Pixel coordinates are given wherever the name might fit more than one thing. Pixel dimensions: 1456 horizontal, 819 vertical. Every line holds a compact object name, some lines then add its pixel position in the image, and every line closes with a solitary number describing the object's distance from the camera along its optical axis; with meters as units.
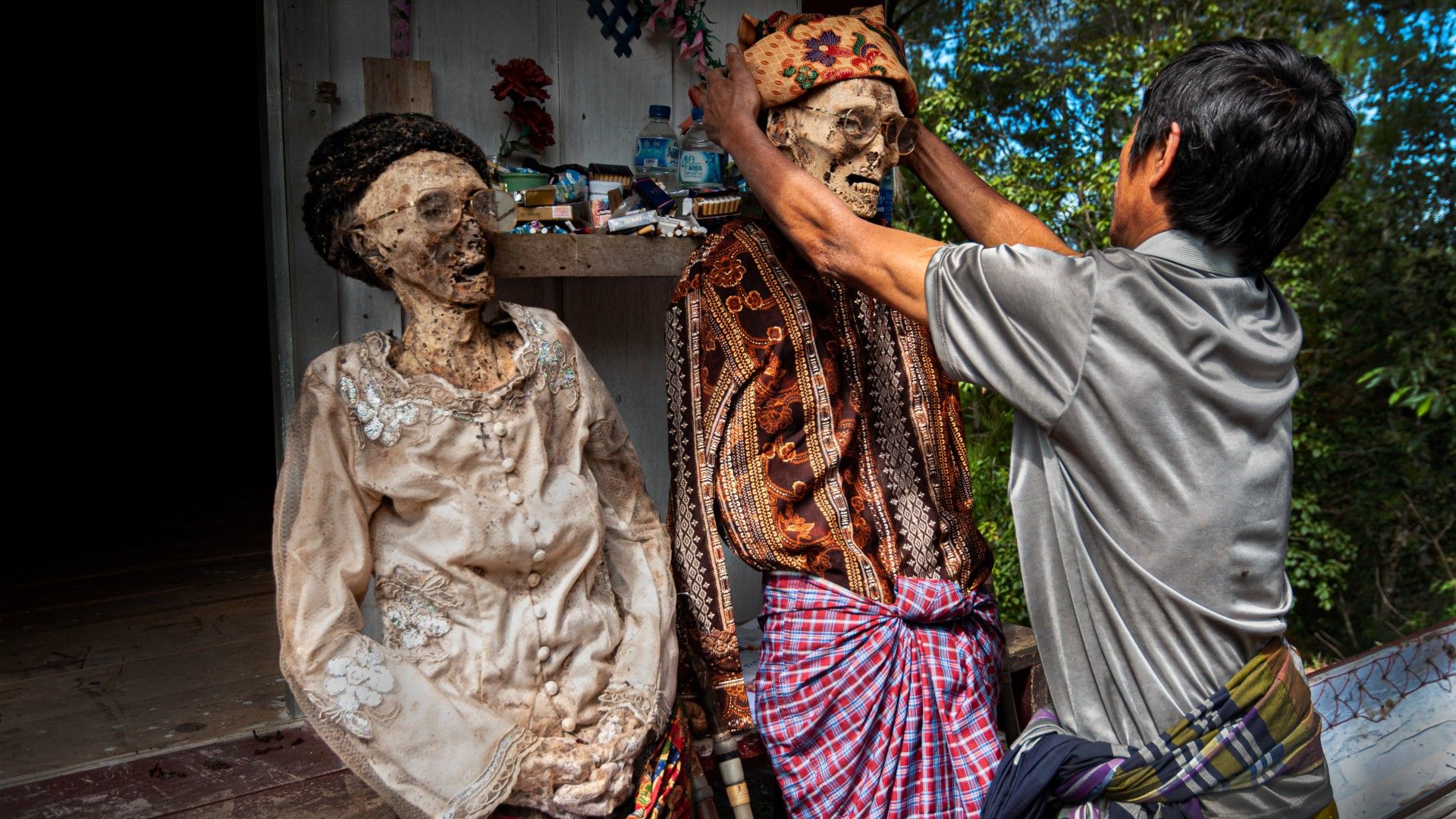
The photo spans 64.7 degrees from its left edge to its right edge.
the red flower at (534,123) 2.81
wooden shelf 2.36
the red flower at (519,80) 2.77
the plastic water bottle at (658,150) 2.94
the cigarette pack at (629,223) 2.54
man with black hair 1.69
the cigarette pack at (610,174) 2.69
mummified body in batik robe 2.21
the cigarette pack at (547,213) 2.47
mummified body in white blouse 1.81
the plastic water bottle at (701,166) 2.83
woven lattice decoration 2.99
